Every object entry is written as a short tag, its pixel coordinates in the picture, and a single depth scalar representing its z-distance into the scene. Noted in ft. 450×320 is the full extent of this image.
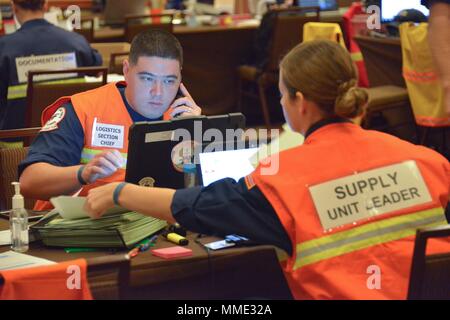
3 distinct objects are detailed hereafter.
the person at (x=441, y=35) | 12.05
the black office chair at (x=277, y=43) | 22.75
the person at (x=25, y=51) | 15.33
